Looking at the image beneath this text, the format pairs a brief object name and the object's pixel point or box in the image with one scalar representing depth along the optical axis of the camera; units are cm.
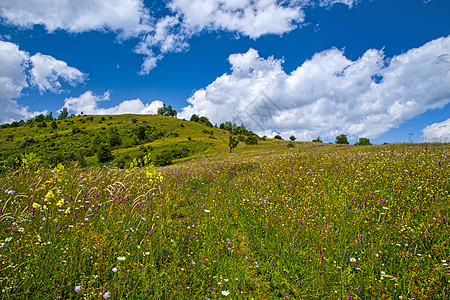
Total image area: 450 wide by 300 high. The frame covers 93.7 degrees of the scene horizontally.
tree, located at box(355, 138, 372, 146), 10382
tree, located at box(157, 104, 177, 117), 19200
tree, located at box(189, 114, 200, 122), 17950
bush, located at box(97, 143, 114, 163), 8412
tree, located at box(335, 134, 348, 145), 10594
